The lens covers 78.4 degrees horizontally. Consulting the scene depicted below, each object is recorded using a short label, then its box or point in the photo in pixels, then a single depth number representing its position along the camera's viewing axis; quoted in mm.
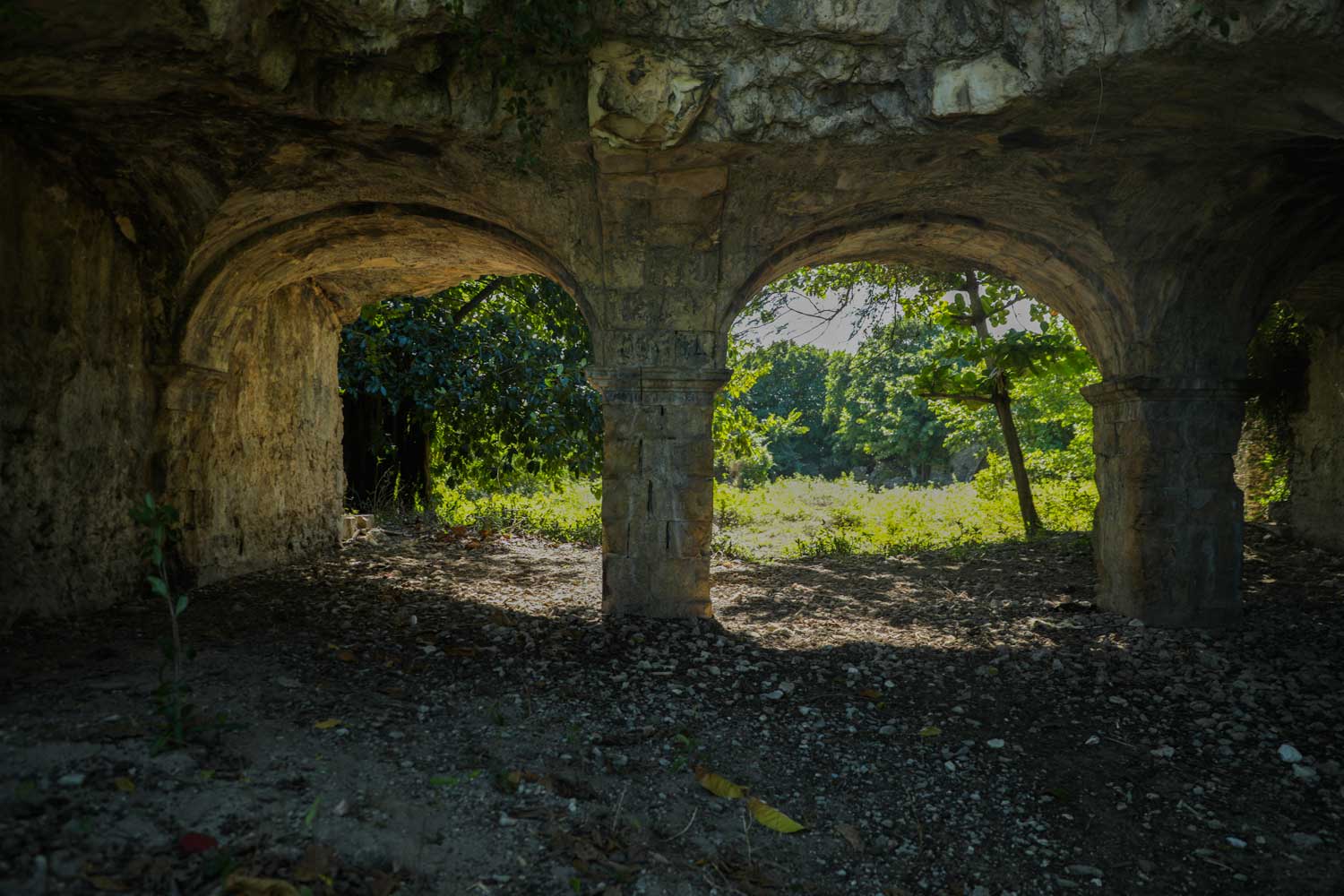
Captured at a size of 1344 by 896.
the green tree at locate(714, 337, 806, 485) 9914
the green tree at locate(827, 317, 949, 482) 25469
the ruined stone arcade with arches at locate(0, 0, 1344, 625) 3650
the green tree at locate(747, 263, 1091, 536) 7781
